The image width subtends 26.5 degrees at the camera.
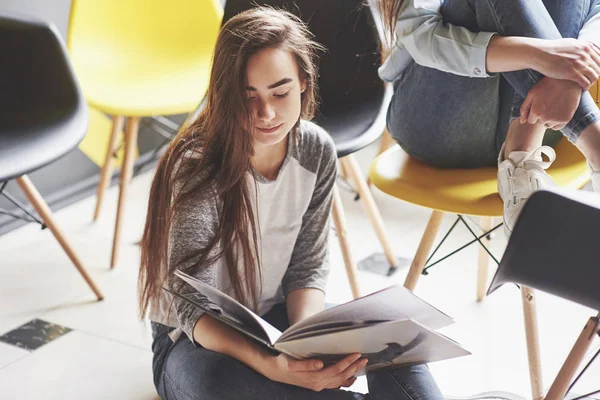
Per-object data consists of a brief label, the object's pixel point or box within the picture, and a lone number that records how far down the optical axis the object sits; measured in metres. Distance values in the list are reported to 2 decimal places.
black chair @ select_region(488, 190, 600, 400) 1.69
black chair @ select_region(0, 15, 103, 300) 3.06
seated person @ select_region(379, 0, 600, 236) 2.33
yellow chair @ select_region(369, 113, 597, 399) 2.49
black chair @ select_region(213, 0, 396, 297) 3.14
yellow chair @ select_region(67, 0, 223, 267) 3.36
